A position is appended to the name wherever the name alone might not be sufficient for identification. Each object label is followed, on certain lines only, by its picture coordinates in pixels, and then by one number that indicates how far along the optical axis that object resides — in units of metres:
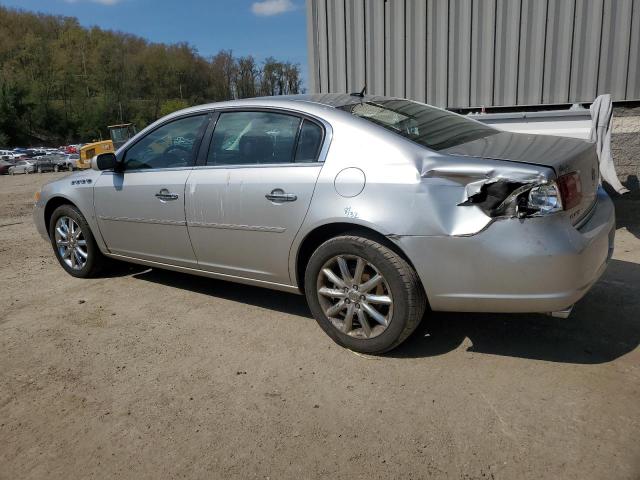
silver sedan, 2.80
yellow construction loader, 21.42
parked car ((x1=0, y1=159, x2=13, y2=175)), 44.06
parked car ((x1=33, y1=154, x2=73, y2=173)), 44.97
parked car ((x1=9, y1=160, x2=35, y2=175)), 44.25
